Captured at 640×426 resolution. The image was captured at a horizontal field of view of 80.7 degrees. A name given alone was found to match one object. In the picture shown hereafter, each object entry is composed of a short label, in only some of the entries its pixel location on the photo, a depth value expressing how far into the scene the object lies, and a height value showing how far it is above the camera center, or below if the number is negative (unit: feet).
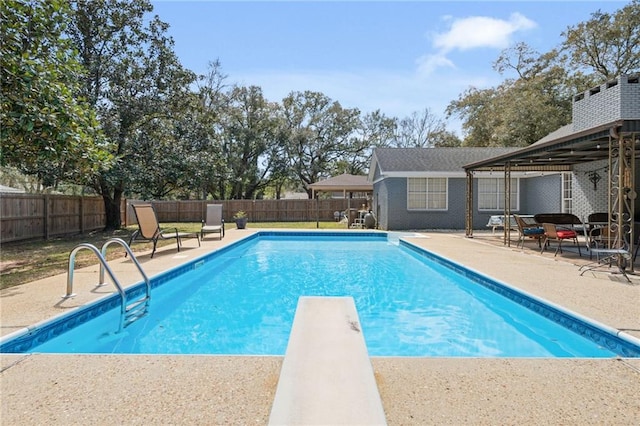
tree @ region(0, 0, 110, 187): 20.94 +6.69
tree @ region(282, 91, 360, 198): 116.16 +25.28
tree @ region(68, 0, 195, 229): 49.32 +18.76
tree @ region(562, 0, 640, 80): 79.10 +37.48
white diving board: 7.43 -3.97
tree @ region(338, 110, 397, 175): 122.72 +23.34
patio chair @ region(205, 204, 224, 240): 45.39 -0.90
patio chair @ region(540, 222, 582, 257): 29.43 -1.86
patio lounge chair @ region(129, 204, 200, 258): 29.84 -1.12
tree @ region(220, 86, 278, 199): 103.19 +21.83
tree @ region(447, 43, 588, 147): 84.02 +28.04
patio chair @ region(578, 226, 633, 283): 21.24 -2.87
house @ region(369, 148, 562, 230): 55.26 +2.49
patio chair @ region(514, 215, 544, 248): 33.86 -1.75
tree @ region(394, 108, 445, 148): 134.10 +29.84
